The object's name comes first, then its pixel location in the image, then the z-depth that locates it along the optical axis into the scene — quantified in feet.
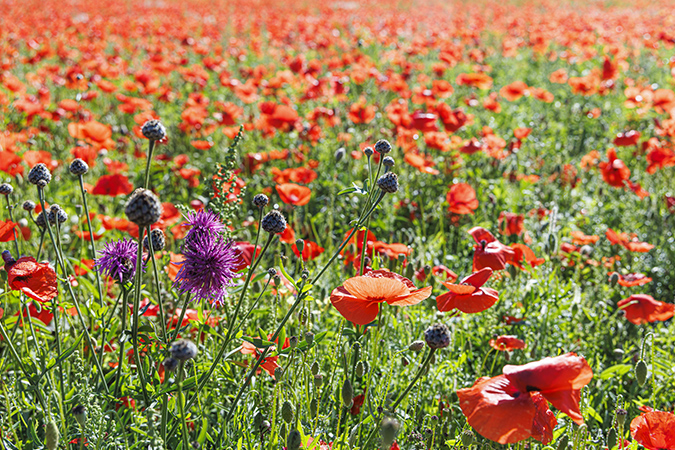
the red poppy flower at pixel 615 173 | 8.27
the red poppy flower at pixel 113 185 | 7.17
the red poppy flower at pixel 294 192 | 6.79
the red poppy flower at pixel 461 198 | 7.25
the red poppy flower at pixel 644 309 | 6.37
